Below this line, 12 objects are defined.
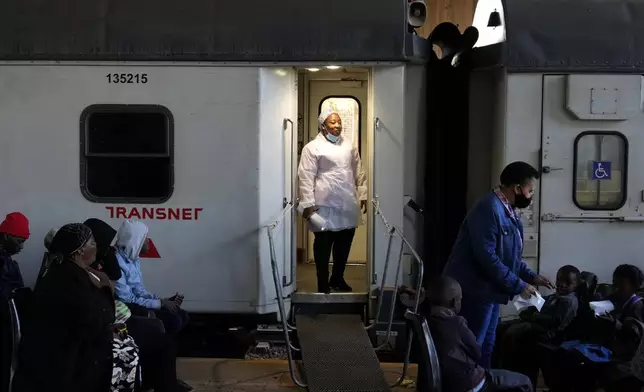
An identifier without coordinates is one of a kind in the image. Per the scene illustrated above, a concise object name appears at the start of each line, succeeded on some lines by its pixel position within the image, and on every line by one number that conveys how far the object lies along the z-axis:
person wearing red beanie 4.75
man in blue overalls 4.48
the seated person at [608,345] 4.34
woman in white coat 6.22
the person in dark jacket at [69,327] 3.80
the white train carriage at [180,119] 5.69
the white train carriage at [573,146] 5.70
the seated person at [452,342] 3.80
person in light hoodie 4.88
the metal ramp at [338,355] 4.89
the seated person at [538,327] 4.67
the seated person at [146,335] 4.60
